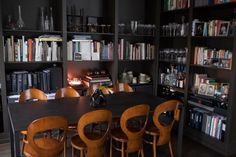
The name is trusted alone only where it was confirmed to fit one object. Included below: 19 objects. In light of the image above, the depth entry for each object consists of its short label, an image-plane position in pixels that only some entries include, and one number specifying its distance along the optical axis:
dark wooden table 2.13
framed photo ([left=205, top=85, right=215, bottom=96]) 3.47
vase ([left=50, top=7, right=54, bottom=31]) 3.72
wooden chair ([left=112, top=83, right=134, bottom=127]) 3.65
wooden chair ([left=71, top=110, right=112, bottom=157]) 2.13
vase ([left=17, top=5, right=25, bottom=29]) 3.55
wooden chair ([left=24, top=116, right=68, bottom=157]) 1.96
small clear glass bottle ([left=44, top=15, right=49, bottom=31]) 3.69
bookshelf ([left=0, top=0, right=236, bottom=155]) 3.43
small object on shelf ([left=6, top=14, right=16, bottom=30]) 3.47
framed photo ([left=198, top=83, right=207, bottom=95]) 3.61
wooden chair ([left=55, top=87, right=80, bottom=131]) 3.14
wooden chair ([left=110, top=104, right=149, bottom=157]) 2.36
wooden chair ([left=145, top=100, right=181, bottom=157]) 2.57
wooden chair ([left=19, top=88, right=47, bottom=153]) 2.92
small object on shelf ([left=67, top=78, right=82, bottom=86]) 4.03
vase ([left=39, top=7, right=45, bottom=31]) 3.69
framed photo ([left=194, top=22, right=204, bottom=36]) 3.58
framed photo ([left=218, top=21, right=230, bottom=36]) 3.24
